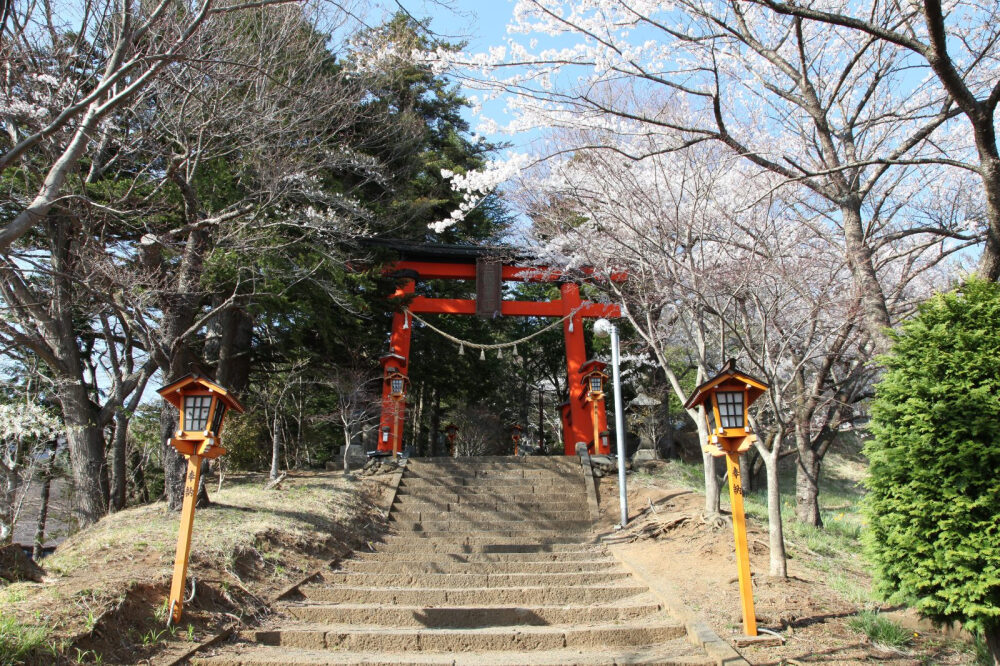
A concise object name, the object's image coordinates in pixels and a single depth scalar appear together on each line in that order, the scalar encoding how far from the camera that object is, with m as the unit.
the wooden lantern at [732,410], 5.25
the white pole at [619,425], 9.24
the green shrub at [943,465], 3.96
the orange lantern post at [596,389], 12.85
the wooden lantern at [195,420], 5.32
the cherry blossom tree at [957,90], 3.88
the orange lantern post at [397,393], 12.16
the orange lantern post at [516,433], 19.55
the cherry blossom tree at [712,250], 6.77
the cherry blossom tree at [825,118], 4.66
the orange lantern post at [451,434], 18.48
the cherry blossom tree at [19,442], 9.06
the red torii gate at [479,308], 13.51
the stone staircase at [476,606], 4.80
